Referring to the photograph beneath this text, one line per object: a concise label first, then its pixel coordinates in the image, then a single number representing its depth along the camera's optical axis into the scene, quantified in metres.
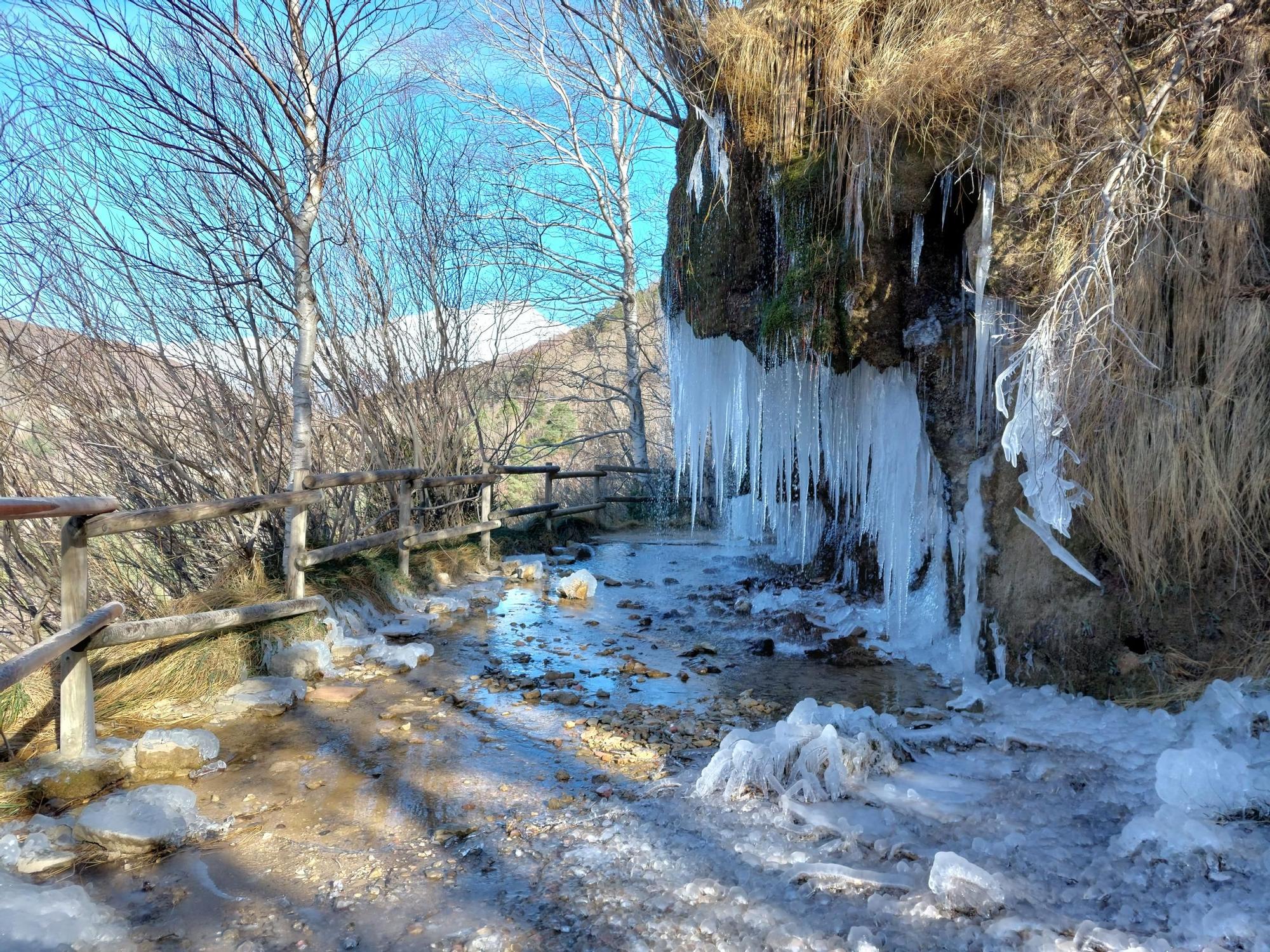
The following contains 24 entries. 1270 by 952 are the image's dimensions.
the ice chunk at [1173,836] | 2.33
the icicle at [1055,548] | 3.80
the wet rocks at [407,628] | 5.23
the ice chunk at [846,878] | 2.24
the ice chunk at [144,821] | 2.45
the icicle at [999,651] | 4.26
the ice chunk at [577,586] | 6.87
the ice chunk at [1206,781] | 2.54
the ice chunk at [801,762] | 2.88
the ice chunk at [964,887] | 2.11
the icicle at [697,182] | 5.95
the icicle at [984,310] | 4.20
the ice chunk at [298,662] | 4.24
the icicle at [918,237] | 4.73
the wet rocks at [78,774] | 2.77
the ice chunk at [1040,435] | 3.58
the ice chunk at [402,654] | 4.66
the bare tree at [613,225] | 12.88
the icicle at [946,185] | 4.50
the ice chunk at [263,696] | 3.77
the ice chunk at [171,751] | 3.02
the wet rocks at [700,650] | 5.11
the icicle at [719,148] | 5.67
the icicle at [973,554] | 4.51
